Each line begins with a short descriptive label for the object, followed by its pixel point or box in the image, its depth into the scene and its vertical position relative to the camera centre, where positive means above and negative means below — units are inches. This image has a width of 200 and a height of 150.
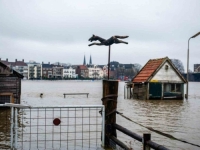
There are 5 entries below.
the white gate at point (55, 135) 330.3 -81.6
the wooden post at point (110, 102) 340.8 -23.7
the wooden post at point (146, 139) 263.3 -48.9
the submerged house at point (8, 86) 871.7 -18.5
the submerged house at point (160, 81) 1462.8 -1.4
